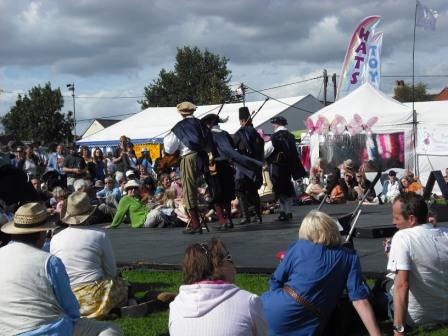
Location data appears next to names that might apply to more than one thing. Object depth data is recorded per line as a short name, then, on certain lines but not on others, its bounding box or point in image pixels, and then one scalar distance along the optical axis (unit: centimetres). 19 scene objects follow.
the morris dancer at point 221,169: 1147
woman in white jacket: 355
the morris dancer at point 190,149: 1093
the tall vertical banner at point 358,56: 2684
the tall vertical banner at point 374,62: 2681
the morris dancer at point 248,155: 1217
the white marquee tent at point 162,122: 3077
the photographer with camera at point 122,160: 1811
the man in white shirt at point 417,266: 497
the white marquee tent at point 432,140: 1912
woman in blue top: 484
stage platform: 816
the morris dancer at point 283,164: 1281
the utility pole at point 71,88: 7594
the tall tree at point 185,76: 8819
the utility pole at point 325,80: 4953
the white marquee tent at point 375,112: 1972
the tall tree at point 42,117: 7325
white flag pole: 1956
